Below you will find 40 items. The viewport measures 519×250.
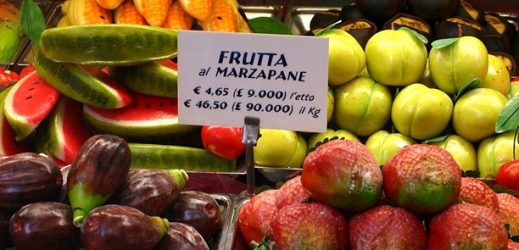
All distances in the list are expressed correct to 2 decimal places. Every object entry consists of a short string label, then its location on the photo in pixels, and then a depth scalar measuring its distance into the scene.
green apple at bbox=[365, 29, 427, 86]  0.87
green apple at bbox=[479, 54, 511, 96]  0.88
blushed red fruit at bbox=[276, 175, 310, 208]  0.63
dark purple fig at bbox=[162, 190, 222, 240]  0.68
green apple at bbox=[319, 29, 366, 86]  0.86
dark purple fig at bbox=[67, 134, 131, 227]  0.64
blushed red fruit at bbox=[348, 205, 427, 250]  0.59
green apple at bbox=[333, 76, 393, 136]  0.87
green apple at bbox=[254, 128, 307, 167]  0.85
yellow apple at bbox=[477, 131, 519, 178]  0.83
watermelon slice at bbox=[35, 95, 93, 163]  0.85
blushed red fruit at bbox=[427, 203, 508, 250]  0.58
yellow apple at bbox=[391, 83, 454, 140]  0.84
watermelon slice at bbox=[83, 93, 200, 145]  0.87
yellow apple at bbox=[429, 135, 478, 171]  0.84
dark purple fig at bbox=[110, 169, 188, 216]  0.65
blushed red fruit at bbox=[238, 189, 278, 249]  0.66
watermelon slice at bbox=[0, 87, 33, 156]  0.86
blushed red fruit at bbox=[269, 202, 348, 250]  0.60
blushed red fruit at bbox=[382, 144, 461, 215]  0.59
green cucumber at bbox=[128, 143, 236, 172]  0.85
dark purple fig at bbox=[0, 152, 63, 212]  0.65
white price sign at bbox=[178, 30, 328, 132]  0.72
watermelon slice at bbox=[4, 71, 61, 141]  0.85
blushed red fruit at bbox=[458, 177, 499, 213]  0.62
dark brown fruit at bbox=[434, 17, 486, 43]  1.00
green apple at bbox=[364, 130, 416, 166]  0.84
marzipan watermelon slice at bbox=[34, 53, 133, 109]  0.85
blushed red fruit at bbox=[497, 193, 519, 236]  0.64
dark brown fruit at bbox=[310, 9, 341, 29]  1.10
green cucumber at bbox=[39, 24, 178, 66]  0.85
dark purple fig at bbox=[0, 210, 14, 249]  0.65
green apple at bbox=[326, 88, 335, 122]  0.87
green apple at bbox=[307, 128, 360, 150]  0.87
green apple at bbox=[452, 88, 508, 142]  0.83
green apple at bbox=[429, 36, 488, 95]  0.86
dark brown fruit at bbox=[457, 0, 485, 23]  1.07
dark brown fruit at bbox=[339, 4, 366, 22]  1.07
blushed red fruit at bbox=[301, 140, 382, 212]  0.60
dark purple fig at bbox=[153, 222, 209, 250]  0.64
